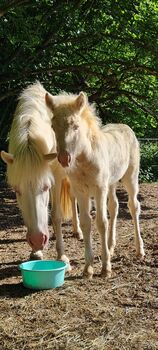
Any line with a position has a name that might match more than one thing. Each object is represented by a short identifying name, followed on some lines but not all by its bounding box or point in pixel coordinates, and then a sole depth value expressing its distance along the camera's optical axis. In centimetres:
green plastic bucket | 429
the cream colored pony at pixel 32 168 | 420
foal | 417
